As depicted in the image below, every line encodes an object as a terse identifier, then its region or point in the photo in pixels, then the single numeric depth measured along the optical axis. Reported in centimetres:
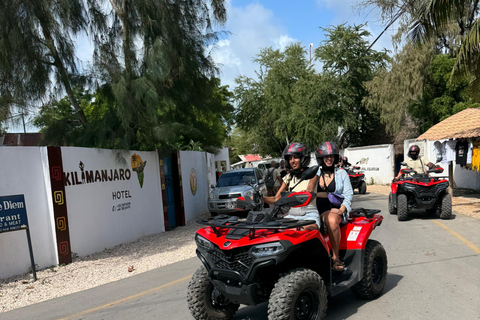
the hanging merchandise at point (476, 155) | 1503
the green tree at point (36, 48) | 985
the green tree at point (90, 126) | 1144
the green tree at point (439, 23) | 1108
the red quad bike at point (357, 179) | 2017
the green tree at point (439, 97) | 2489
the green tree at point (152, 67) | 1130
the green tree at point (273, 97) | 4084
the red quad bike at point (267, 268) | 398
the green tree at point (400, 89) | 2578
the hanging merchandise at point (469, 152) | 1538
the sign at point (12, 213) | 773
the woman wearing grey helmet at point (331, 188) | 496
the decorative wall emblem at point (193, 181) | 1631
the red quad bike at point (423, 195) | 1143
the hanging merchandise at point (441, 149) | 1775
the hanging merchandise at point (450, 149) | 1693
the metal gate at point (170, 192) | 1393
